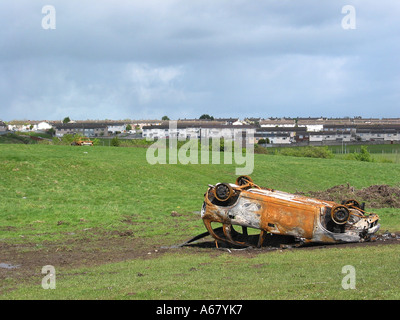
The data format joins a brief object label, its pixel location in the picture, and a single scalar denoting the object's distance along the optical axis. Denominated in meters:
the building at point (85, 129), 172.62
